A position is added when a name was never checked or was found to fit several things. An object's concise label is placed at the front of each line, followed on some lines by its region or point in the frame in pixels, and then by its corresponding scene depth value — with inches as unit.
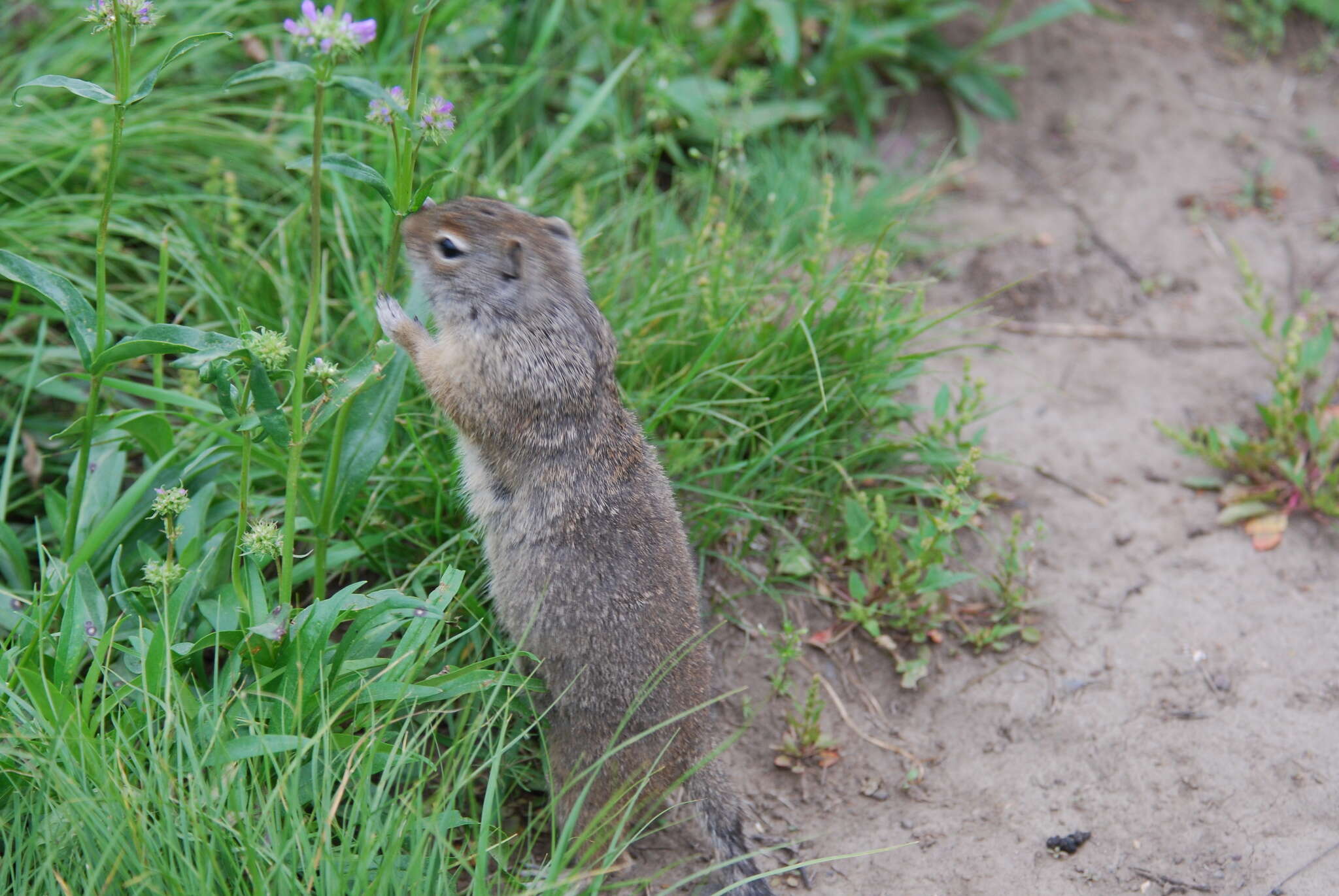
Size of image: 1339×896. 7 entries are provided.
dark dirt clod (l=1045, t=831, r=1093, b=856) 269.6
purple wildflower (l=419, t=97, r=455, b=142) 217.9
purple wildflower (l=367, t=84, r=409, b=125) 208.4
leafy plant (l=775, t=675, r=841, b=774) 291.7
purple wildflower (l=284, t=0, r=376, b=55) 188.1
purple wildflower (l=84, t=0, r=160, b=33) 205.0
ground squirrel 251.3
